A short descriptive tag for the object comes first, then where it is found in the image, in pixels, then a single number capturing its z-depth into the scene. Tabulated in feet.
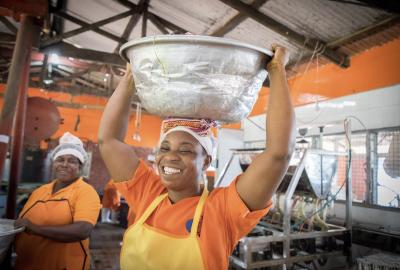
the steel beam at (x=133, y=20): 18.07
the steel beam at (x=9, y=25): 17.85
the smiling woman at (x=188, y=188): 3.95
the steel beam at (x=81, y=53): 16.53
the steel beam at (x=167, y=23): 18.37
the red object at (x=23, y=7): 10.00
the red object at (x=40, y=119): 18.83
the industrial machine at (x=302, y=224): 11.78
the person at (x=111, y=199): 26.30
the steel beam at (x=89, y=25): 17.48
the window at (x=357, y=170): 17.22
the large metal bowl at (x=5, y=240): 5.45
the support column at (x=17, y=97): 9.48
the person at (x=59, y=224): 6.95
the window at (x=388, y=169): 15.34
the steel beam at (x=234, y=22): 14.21
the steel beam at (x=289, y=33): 14.35
